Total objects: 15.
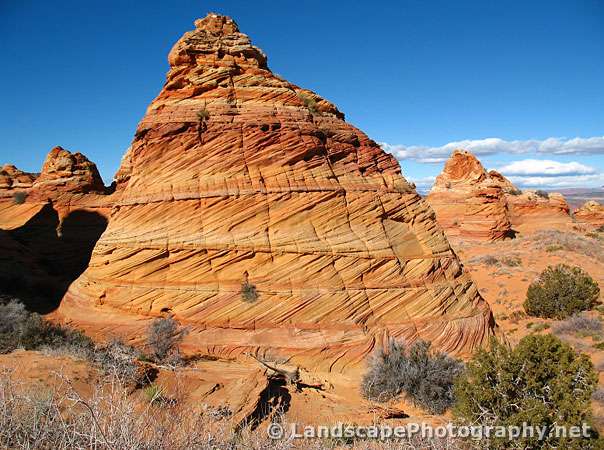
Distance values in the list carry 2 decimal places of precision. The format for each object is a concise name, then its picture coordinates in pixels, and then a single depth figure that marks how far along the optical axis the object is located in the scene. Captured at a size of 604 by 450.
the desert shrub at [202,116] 15.68
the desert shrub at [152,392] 7.35
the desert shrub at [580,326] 17.17
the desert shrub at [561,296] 20.16
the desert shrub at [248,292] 13.71
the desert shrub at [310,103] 17.88
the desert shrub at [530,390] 7.06
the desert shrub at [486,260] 32.81
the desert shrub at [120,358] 8.94
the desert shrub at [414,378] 10.97
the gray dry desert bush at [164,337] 12.56
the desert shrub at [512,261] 31.89
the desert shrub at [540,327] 18.70
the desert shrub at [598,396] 10.46
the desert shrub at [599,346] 15.12
